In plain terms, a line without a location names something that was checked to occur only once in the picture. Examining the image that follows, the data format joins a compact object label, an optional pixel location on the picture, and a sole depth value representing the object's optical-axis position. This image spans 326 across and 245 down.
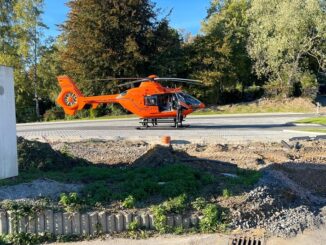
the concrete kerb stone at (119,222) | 6.22
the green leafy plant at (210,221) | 6.21
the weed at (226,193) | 7.03
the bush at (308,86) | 37.09
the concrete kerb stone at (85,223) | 6.17
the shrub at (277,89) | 36.75
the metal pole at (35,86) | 40.41
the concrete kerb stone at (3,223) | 6.12
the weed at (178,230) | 6.16
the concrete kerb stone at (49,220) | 6.16
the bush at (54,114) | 38.59
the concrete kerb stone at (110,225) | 6.21
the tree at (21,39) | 40.34
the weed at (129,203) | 6.58
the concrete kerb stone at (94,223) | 6.18
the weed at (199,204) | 6.58
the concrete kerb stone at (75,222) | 6.16
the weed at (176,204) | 6.43
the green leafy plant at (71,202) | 6.38
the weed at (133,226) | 6.17
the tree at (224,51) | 37.22
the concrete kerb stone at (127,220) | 6.22
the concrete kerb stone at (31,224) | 6.14
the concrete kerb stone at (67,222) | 6.16
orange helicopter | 21.03
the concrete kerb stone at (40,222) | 6.17
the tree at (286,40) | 34.31
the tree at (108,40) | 35.16
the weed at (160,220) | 6.19
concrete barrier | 7.85
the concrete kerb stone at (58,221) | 6.16
